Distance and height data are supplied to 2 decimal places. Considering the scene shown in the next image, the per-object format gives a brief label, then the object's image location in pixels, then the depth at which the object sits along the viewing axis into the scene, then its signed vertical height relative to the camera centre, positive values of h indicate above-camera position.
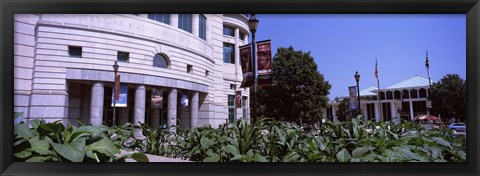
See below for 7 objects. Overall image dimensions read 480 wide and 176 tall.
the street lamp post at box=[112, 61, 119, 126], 13.16 +0.84
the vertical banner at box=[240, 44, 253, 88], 8.07 +0.92
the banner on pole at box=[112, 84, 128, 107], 13.70 +0.02
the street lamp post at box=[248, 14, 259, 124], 7.57 +0.63
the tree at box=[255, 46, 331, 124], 10.92 +0.10
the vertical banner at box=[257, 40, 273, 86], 6.63 +0.77
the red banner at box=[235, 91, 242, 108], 12.86 -0.12
